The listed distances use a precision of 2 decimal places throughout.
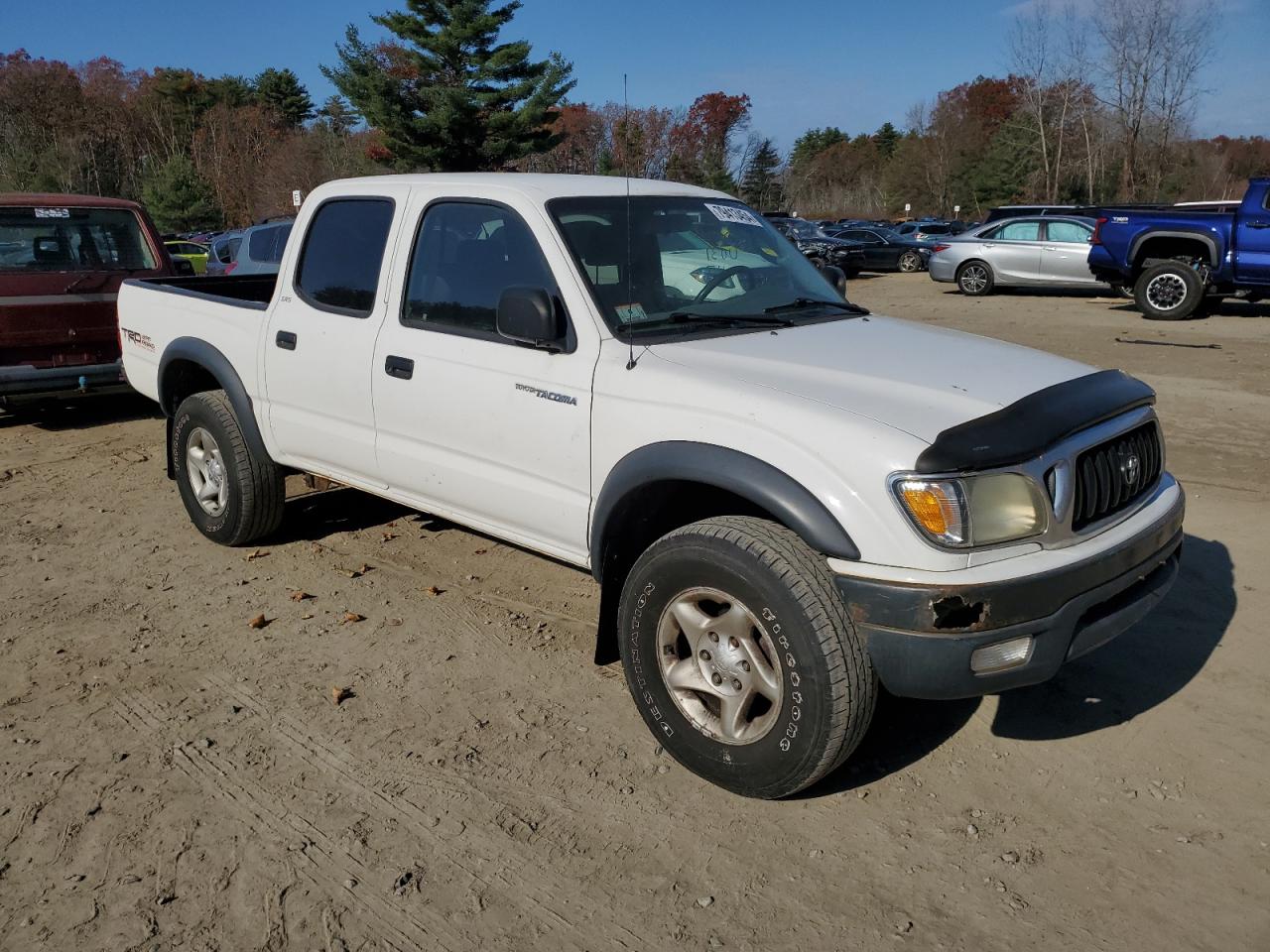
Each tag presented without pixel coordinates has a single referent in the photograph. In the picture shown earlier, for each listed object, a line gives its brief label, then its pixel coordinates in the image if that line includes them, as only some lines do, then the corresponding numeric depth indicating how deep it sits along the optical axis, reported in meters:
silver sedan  18.03
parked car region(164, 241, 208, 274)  26.22
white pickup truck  2.81
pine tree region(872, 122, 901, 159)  88.75
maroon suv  8.10
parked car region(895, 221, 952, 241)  31.48
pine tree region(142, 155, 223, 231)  51.69
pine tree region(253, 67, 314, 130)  77.94
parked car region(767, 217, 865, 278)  26.42
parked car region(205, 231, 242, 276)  15.71
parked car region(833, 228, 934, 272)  28.30
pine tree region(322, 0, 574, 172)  36.88
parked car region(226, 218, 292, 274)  12.42
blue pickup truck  13.51
